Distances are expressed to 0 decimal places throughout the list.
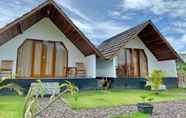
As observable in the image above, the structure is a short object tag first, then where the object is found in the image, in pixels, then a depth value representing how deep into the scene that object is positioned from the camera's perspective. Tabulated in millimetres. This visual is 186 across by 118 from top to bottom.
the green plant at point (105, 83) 14367
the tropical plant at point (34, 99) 1681
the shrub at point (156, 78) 11674
